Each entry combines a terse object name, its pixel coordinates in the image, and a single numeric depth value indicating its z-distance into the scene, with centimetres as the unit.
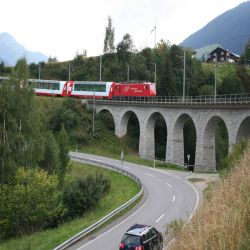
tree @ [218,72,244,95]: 9844
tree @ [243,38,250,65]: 12500
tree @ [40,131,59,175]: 3803
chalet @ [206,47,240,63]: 14550
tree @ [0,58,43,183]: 3055
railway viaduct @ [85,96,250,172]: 4900
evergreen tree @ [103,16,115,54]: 11770
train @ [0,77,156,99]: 7019
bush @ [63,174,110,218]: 3156
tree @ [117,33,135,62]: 11031
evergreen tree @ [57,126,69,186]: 3979
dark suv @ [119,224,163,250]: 1617
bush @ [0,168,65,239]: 2848
